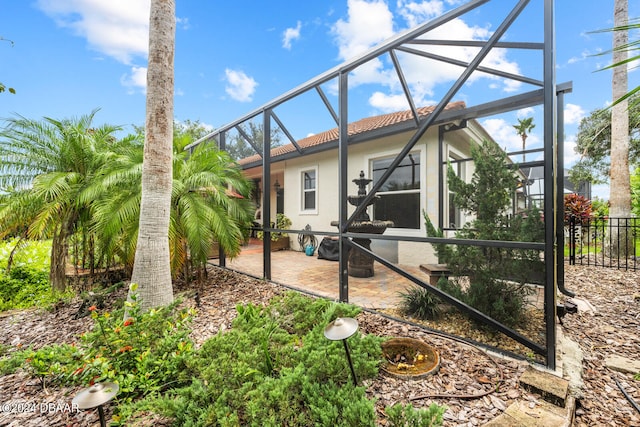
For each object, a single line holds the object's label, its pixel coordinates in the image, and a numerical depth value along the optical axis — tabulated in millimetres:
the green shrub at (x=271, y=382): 1539
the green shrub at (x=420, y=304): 3170
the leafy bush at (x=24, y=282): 4527
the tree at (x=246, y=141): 6324
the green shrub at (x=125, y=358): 1816
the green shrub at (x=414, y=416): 1382
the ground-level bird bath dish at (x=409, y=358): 2206
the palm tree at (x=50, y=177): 4016
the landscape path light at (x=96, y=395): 1163
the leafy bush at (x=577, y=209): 6879
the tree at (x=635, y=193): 8777
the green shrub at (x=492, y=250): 2596
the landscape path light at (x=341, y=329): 1505
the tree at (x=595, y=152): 11367
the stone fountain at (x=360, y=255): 4461
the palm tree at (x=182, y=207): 3826
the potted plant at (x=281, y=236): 8861
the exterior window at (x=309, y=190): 8570
